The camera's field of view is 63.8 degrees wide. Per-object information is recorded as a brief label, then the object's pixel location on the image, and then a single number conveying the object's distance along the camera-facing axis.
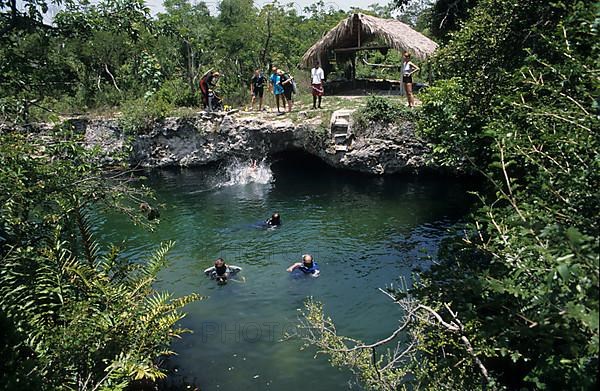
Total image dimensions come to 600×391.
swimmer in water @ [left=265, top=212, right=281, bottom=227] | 13.82
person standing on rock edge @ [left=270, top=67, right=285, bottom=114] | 18.23
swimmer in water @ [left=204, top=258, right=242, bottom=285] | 10.70
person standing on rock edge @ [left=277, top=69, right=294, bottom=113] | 17.97
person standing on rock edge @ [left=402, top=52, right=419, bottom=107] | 16.70
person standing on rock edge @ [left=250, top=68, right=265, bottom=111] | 18.84
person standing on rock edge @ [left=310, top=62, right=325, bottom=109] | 17.84
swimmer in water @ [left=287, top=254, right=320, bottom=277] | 10.77
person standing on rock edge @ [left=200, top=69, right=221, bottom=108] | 18.78
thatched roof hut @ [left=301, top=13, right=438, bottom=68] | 20.62
